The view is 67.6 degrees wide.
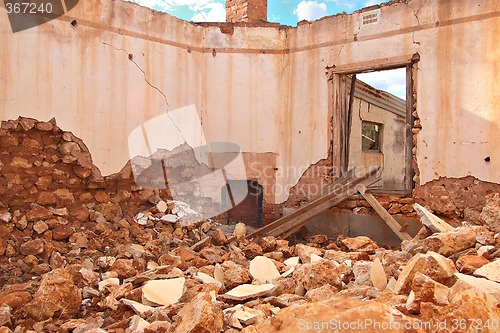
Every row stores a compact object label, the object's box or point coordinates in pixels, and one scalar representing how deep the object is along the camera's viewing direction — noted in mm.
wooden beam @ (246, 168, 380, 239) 5441
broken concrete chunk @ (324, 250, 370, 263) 3869
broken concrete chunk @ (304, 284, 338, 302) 2691
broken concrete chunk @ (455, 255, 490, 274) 2738
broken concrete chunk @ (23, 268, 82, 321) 2916
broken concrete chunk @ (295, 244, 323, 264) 4045
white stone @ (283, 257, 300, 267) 4005
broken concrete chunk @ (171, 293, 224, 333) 2123
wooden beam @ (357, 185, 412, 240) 5055
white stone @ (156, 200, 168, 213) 5461
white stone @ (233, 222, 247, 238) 5391
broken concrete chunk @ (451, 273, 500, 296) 2199
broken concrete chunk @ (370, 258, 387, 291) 2863
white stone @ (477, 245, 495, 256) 3014
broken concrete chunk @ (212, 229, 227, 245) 5047
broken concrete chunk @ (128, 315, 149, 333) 2421
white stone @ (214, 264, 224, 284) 3439
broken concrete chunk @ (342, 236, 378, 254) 4594
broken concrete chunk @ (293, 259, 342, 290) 3010
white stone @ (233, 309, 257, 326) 2420
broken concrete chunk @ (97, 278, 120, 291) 3454
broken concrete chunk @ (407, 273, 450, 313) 2057
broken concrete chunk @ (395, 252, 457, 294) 2492
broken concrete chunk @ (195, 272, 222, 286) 3340
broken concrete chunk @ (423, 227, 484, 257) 3182
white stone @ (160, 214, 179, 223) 5344
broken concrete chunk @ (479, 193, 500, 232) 3707
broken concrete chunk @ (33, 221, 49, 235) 4258
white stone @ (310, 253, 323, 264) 3766
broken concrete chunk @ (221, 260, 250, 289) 3369
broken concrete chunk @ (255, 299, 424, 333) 1743
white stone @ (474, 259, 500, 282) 2496
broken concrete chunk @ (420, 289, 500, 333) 1745
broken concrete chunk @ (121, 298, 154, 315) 2791
